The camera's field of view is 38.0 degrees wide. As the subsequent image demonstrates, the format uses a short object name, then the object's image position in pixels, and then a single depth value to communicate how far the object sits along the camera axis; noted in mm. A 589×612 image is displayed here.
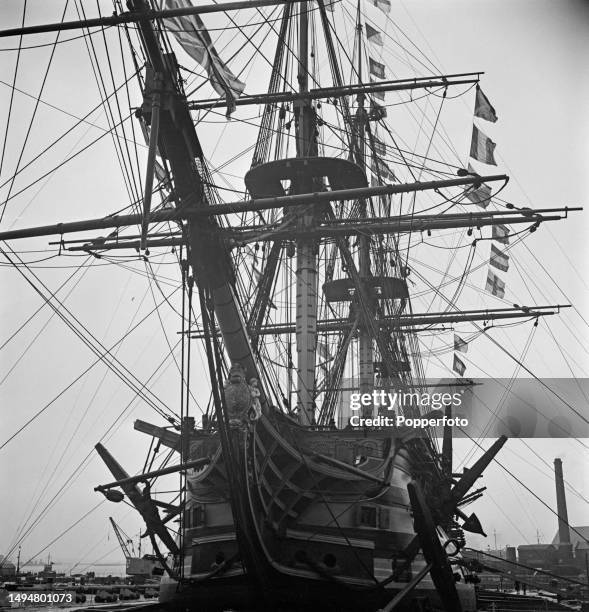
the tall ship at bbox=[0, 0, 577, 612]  14414
